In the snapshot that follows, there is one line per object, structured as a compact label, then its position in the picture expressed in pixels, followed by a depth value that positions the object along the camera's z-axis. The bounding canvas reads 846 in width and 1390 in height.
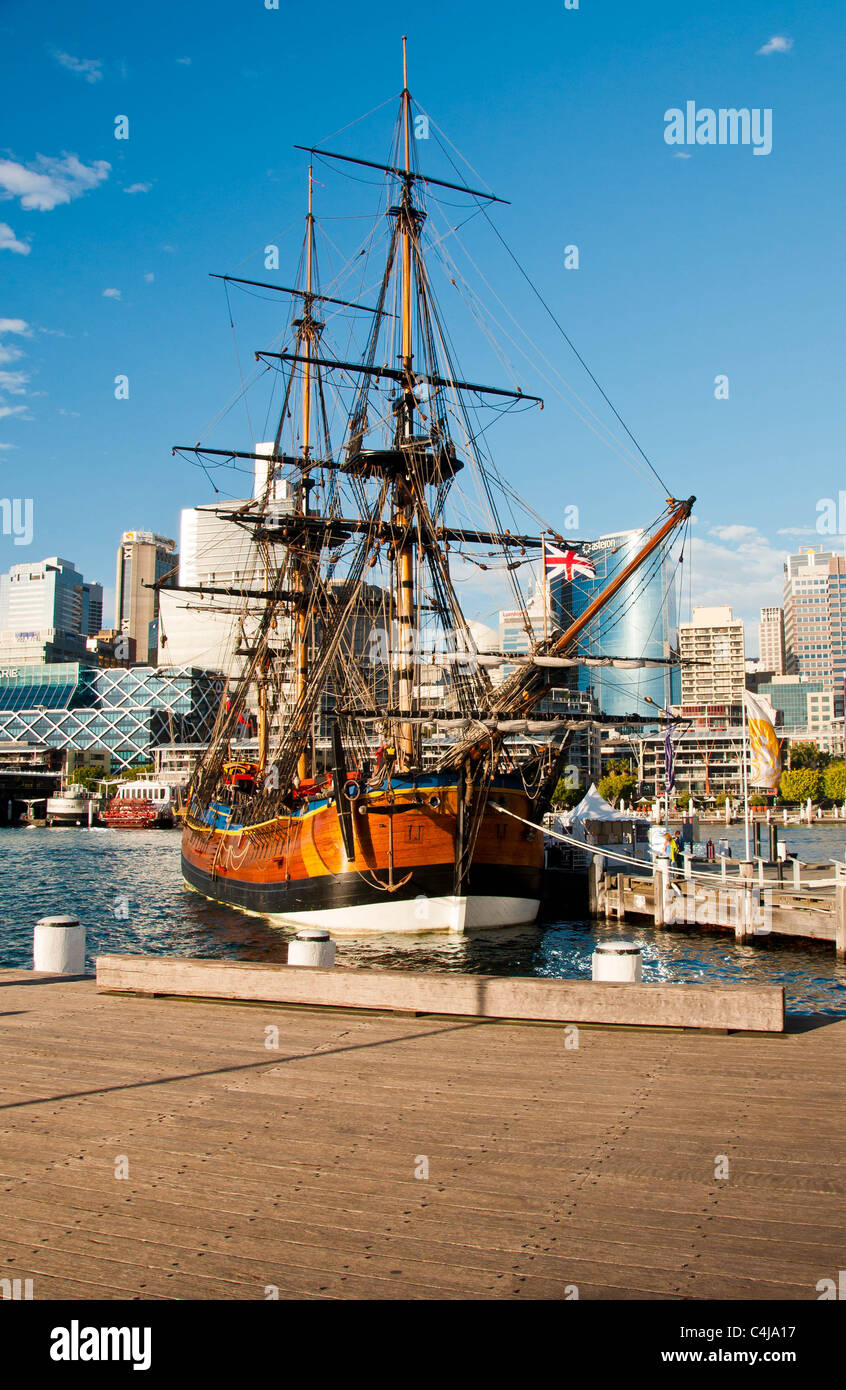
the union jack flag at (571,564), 29.31
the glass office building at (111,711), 184.62
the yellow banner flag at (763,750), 32.12
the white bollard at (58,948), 13.48
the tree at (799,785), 148.50
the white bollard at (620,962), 10.95
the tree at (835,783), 156.12
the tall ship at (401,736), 31.52
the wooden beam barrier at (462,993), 9.35
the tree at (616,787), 134.38
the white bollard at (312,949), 12.43
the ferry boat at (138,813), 131.75
